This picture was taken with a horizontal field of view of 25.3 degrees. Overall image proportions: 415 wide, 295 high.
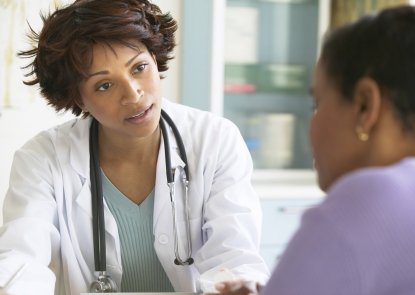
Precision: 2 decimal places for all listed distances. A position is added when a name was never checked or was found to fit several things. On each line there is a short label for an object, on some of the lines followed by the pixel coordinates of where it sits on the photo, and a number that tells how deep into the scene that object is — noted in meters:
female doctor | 1.54
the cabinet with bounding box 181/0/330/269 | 2.43
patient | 0.91
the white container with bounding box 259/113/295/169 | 2.65
